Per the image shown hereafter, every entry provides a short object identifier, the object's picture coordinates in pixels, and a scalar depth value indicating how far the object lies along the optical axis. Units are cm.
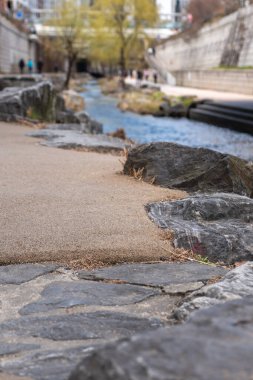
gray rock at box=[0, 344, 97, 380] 228
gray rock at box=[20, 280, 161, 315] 304
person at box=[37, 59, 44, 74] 6669
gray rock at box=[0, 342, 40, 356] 254
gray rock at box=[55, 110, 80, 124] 1555
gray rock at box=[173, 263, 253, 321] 275
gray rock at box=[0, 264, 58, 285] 337
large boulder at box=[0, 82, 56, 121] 1300
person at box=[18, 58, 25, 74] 5334
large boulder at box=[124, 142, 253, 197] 573
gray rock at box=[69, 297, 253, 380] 154
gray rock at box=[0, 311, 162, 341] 268
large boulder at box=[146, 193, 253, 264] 406
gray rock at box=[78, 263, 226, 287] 339
